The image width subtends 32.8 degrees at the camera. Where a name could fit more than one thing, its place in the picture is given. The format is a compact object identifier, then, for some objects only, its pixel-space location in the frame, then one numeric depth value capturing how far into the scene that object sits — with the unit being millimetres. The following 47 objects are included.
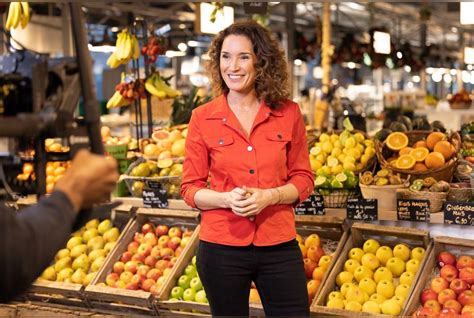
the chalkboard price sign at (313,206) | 4027
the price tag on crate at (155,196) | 4406
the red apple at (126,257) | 4445
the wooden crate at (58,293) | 4234
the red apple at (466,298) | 3568
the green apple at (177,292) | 4055
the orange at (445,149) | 4094
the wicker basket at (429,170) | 3986
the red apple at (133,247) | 4492
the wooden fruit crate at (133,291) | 4062
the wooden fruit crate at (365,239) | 3656
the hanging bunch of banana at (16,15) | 4104
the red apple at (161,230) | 4543
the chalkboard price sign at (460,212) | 3637
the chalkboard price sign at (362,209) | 3828
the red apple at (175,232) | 4520
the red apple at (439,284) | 3643
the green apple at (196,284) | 4031
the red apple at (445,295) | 3566
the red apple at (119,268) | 4371
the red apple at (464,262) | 3740
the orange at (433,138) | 4199
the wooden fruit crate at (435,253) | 3641
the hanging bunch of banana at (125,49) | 5352
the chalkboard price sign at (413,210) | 3736
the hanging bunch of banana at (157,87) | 5422
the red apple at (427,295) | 3592
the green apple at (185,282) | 4094
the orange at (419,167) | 4066
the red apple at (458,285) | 3639
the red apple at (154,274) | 4266
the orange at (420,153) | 4094
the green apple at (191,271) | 4118
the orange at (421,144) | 4227
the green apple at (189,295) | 3998
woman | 2936
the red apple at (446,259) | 3752
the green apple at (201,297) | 3977
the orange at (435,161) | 4051
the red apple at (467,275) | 3682
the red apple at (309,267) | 4016
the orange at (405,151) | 4202
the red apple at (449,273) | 3690
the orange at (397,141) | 4273
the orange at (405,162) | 4070
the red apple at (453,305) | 3533
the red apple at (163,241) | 4480
